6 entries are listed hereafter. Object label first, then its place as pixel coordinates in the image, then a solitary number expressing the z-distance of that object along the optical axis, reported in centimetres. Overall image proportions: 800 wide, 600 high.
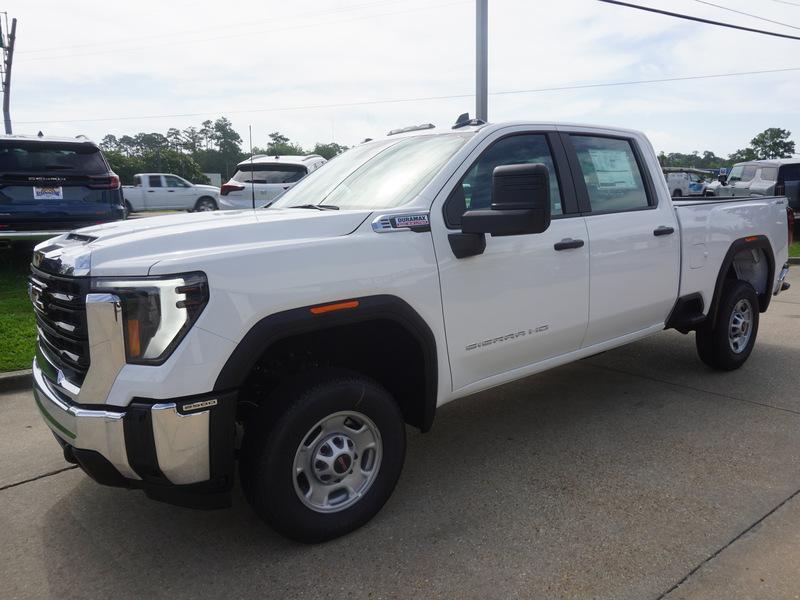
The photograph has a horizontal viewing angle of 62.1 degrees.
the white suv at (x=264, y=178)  1185
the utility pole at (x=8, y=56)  3073
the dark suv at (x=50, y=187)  812
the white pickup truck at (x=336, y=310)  249
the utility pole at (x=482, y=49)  1405
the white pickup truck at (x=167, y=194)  2425
